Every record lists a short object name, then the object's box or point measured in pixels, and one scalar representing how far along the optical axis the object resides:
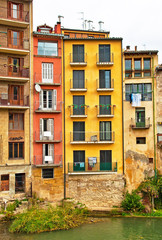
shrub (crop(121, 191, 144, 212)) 27.92
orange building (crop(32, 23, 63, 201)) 28.45
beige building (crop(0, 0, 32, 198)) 27.55
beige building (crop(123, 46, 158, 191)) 29.48
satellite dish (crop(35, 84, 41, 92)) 28.42
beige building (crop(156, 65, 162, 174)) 30.03
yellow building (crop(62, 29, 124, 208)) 28.95
